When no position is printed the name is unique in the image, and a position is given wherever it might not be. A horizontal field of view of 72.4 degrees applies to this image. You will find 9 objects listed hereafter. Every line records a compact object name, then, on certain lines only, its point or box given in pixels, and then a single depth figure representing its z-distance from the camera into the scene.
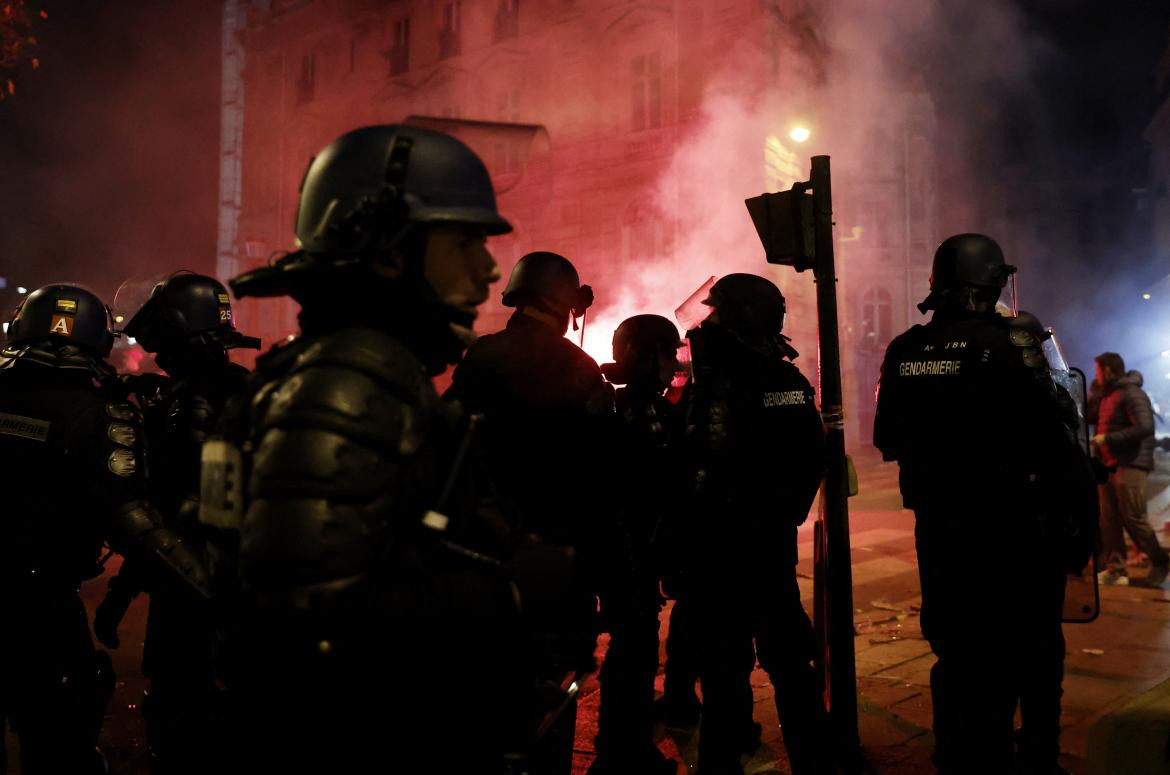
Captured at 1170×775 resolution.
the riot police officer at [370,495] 1.30
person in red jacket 7.48
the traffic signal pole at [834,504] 3.68
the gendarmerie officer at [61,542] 2.65
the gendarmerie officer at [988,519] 3.04
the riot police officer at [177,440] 3.18
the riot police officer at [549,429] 2.74
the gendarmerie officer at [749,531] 3.22
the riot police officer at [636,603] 3.30
